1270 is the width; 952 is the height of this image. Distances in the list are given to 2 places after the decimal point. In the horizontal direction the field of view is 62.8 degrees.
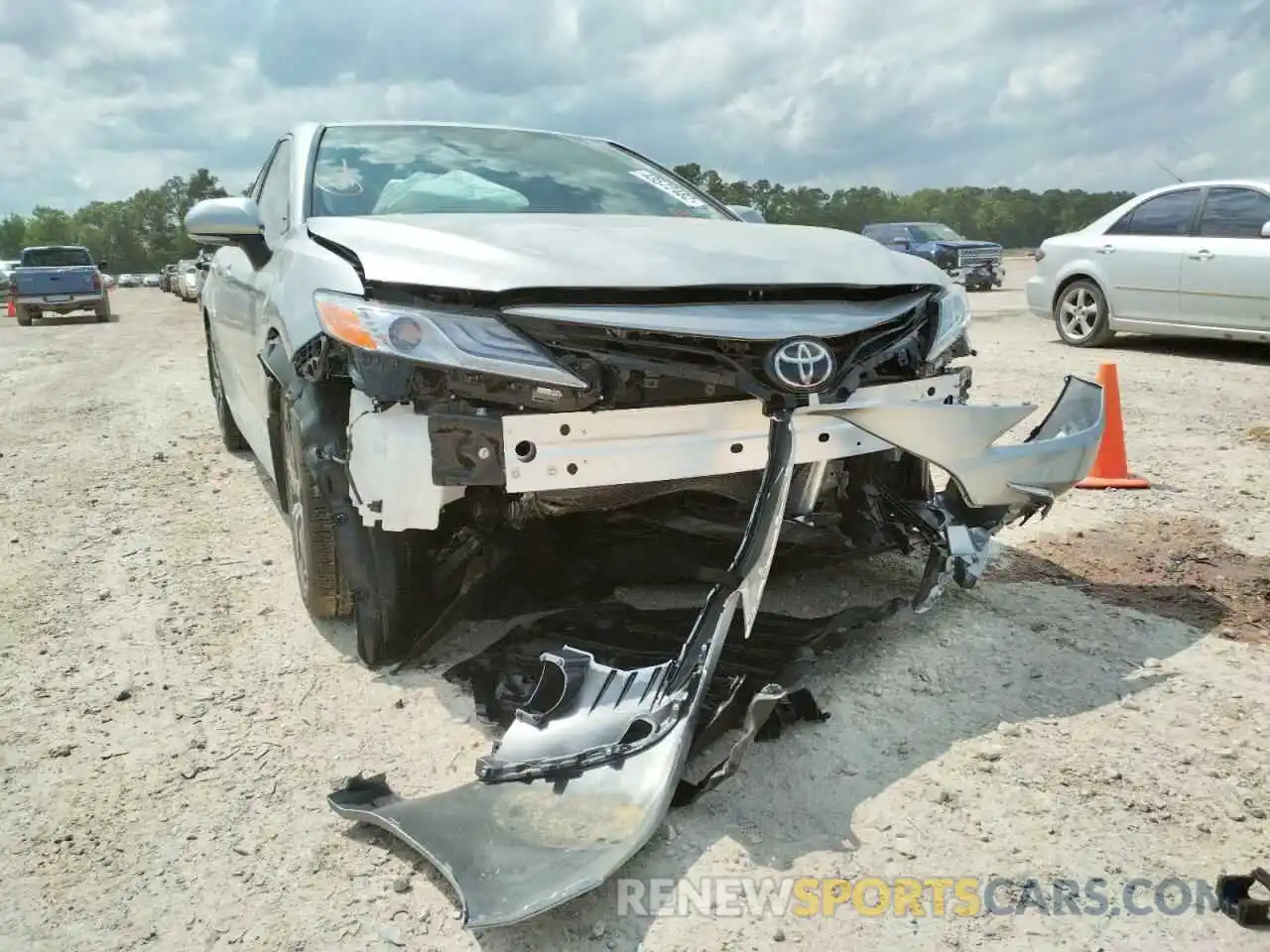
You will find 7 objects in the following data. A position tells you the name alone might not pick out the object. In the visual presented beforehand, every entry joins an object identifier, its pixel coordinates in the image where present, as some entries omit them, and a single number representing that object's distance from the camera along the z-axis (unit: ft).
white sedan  28.02
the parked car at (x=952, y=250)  70.60
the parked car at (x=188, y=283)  97.35
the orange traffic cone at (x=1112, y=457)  16.61
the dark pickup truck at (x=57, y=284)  69.51
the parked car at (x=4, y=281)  123.65
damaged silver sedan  7.97
